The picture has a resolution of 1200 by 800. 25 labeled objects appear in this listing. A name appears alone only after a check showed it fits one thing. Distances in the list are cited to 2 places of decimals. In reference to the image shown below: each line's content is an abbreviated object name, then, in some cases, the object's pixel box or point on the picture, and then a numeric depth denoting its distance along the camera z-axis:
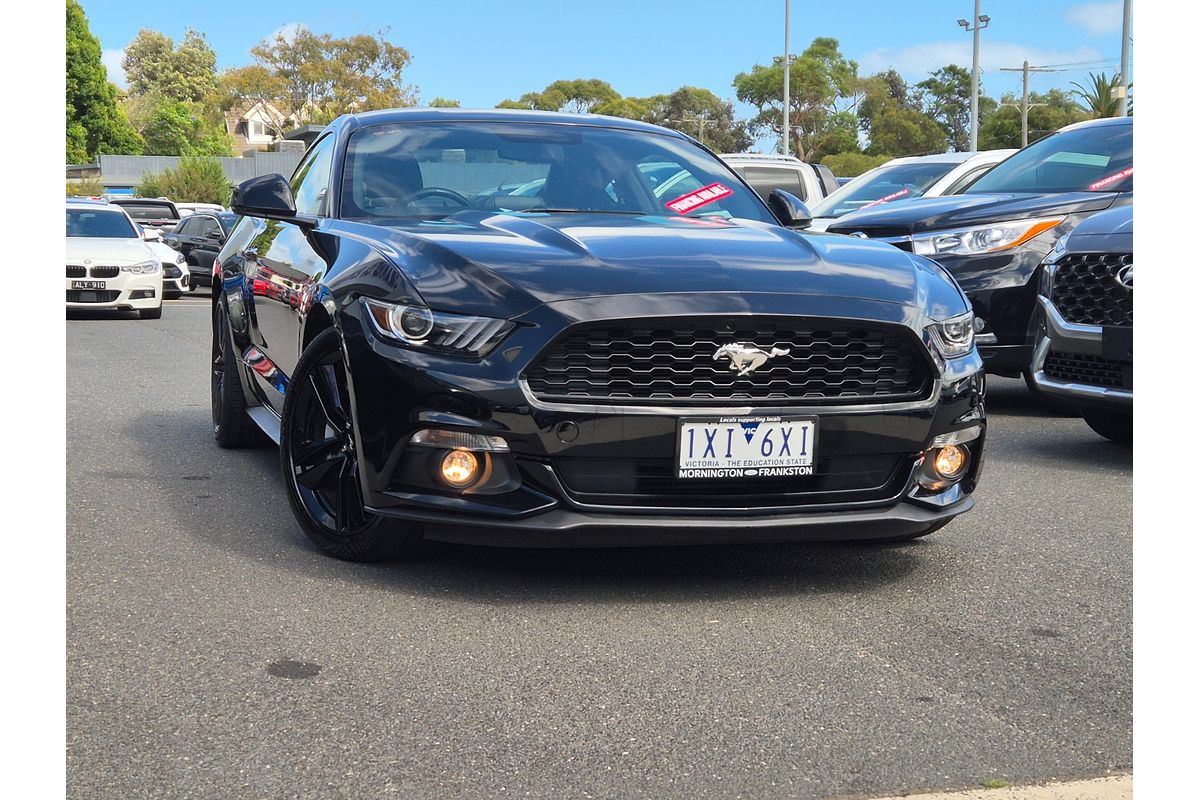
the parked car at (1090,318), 6.70
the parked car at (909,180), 12.46
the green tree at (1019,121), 83.31
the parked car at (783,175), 15.32
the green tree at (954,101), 95.94
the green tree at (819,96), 91.62
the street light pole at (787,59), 52.78
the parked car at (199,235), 26.28
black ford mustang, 4.09
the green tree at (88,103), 75.38
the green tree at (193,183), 52.28
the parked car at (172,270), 21.83
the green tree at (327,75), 90.38
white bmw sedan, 18.27
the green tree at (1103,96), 55.83
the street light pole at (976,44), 47.72
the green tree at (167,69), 115.44
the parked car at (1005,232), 8.40
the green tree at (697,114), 106.38
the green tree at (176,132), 88.00
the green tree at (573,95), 112.12
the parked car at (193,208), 32.78
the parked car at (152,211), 32.00
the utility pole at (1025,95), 72.19
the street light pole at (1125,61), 35.93
